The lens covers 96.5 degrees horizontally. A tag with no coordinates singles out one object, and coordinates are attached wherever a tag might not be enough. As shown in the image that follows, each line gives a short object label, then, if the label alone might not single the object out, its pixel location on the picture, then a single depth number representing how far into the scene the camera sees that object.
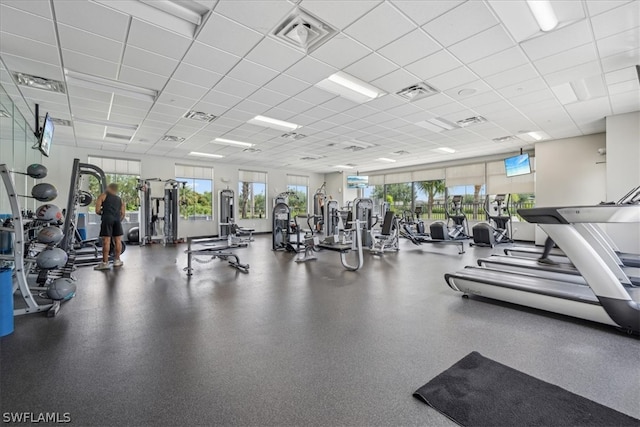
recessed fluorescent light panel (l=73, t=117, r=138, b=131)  5.98
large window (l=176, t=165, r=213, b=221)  10.48
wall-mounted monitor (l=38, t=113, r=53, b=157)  4.68
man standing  5.16
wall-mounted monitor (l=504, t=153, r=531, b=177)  8.29
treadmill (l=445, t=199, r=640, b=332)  2.33
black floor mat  1.47
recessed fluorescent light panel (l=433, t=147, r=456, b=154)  8.75
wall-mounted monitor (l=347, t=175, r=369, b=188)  14.01
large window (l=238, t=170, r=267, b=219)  12.03
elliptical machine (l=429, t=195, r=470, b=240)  7.58
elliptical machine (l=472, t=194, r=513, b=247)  7.76
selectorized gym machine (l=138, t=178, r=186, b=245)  8.75
